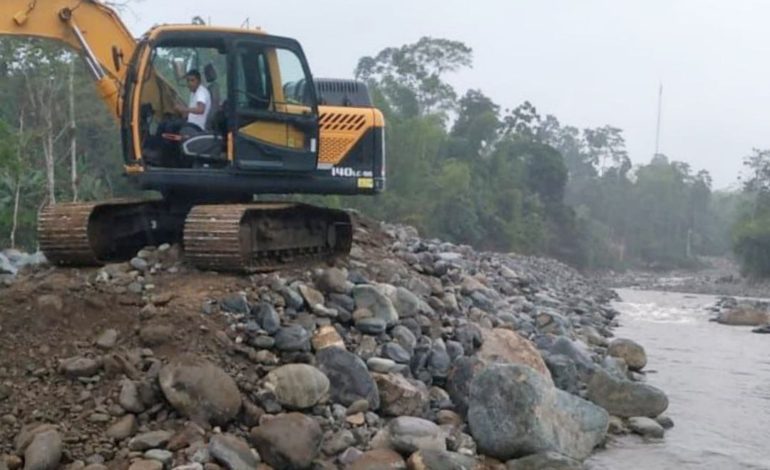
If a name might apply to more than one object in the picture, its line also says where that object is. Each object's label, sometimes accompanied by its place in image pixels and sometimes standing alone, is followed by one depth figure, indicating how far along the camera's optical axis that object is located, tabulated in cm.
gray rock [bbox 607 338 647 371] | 1452
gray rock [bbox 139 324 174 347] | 745
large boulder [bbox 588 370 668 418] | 1095
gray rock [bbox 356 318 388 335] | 884
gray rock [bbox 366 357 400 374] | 844
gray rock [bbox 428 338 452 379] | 922
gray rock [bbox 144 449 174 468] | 654
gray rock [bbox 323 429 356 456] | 730
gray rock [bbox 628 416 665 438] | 1057
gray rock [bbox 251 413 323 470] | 690
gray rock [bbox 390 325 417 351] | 909
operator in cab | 929
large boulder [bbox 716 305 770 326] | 2998
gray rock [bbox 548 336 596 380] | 1149
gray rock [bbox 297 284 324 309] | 860
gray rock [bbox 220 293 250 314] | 798
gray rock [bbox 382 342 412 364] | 878
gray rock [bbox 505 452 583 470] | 815
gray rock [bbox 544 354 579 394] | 1093
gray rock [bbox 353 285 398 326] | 908
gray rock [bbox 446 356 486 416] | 903
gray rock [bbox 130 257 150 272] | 868
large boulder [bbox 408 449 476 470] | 736
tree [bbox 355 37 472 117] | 6619
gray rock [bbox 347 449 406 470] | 721
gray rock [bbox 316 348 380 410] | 790
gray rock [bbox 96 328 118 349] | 741
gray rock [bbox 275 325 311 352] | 792
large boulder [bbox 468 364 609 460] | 844
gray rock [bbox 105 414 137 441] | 672
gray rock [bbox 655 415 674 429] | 1114
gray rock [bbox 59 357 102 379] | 708
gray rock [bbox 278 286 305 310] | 843
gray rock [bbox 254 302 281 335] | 798
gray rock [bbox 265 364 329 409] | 741
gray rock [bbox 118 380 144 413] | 692
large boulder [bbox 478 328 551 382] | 1006
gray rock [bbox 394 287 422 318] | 960
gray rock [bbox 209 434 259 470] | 661
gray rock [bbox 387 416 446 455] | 754
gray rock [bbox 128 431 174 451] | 665
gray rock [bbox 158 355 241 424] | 696
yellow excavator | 911
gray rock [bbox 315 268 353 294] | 903
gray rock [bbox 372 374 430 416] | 814
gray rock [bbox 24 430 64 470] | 634
